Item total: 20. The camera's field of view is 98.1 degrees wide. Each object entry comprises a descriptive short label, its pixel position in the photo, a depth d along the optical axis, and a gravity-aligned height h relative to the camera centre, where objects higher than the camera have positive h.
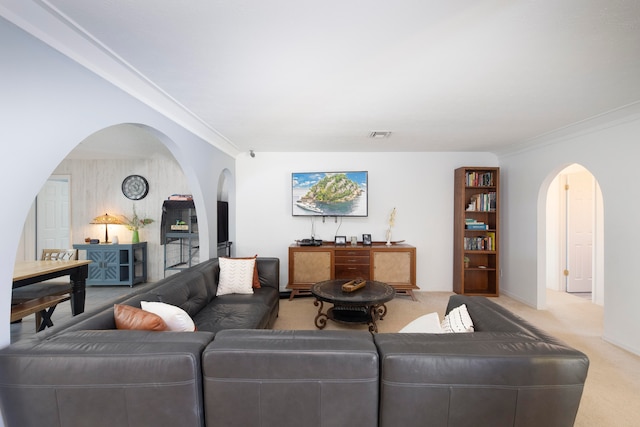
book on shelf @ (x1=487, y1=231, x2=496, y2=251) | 4.42 -0.46
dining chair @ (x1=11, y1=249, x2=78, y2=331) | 2.80 -0.85
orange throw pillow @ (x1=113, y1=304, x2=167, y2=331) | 1.57 -0.62
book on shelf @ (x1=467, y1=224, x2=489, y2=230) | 4.46 -0.22
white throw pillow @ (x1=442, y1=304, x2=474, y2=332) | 1.63 -0.66
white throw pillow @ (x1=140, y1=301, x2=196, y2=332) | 1.74 -0.66
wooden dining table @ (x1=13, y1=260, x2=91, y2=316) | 2.65 -0.62
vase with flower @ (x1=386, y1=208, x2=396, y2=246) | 4.65 -0.13
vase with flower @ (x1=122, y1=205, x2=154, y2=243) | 4.95 -0.20
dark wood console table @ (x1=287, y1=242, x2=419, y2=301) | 4.27 -0.79
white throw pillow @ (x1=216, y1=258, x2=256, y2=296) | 3.08 -0.72
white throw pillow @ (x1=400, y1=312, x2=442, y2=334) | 1.61 -0.67
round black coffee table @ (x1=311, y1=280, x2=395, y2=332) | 2.92 -0.92
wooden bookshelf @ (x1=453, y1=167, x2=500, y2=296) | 4.41 -0.28
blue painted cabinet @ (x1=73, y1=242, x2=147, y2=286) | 4.71 -0.87
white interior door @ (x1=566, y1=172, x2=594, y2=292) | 4.64 -0.34
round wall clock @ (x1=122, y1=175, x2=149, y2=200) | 5.10 +0.46
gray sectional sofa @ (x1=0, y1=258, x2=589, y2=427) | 1.18 -0.73
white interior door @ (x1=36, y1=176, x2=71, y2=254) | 5.00 -0.06
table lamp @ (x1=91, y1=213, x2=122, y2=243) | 4.79 -0.14
